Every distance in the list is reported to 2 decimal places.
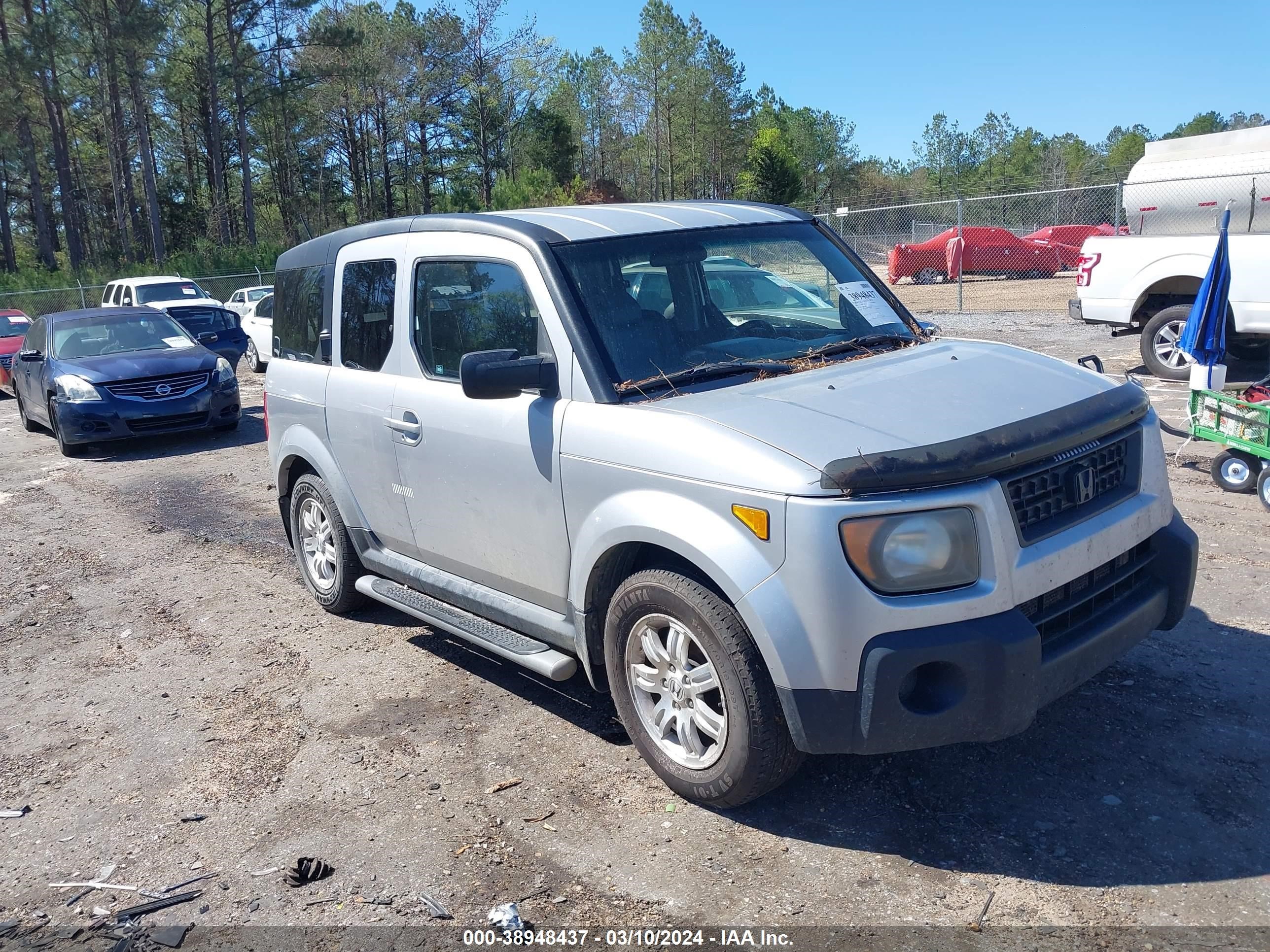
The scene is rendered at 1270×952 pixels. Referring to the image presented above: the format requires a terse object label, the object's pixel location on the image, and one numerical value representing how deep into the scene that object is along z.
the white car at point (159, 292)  22.06
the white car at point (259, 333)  19.16
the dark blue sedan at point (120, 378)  11.70
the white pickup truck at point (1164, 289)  10.71
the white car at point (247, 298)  24.53
